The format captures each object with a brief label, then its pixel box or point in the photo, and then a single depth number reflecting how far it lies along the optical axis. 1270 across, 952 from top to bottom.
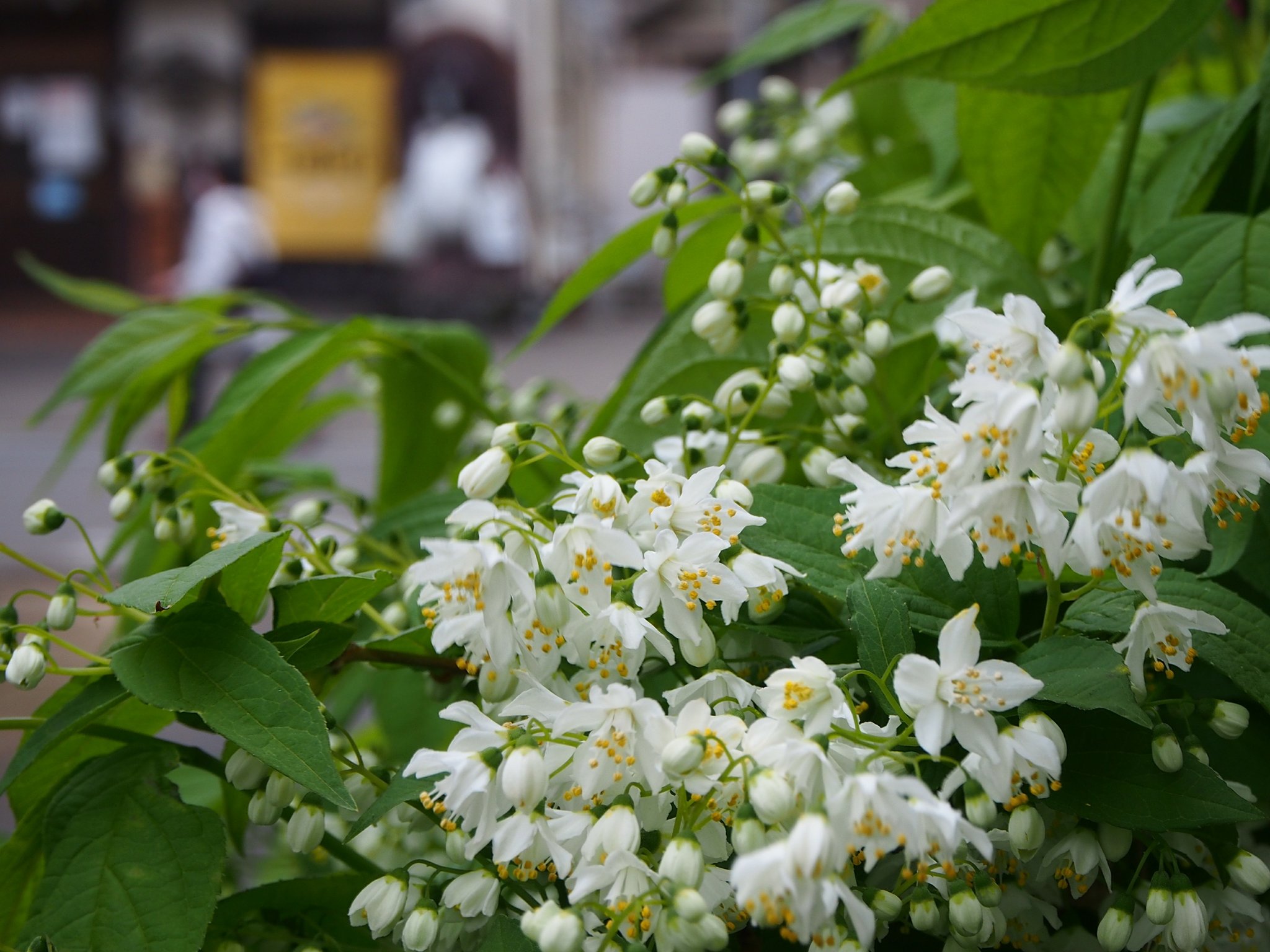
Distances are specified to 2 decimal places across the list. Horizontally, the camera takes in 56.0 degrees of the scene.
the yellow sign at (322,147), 13.74
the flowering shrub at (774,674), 0.56
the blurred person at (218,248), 9.17
